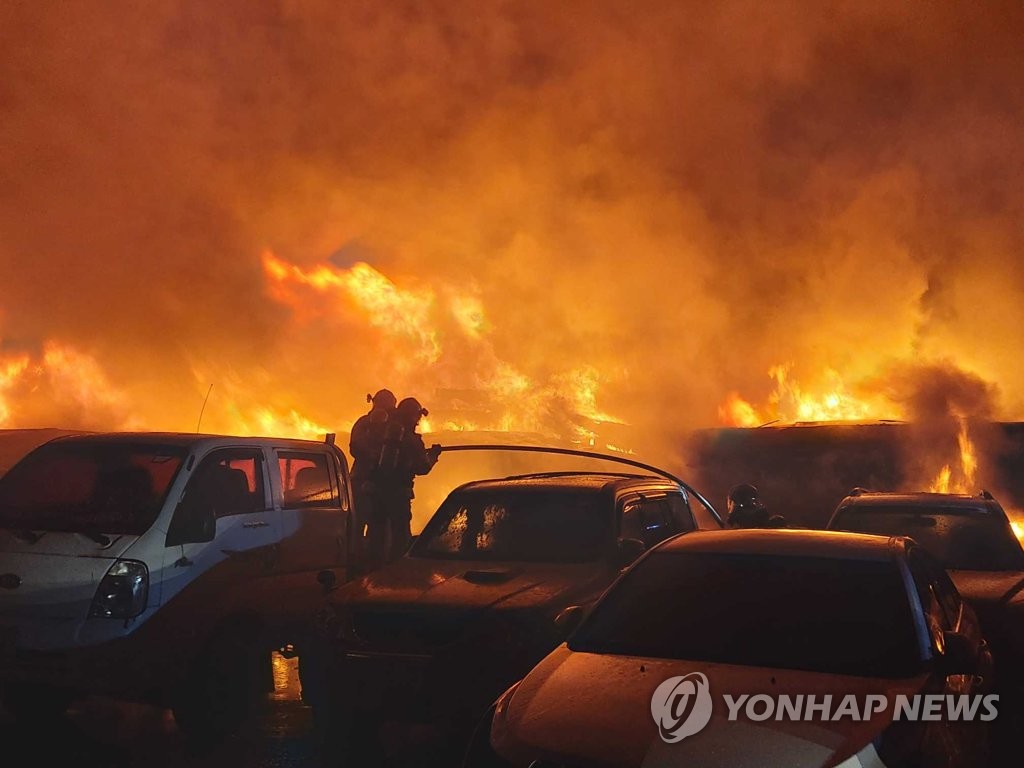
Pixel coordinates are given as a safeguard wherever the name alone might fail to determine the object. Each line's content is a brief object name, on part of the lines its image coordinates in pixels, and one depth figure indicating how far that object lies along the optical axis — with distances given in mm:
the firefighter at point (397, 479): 10219
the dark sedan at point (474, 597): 5316
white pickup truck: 5281
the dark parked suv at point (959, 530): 6779
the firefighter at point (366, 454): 10250
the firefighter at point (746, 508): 9805
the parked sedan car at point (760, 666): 3352
